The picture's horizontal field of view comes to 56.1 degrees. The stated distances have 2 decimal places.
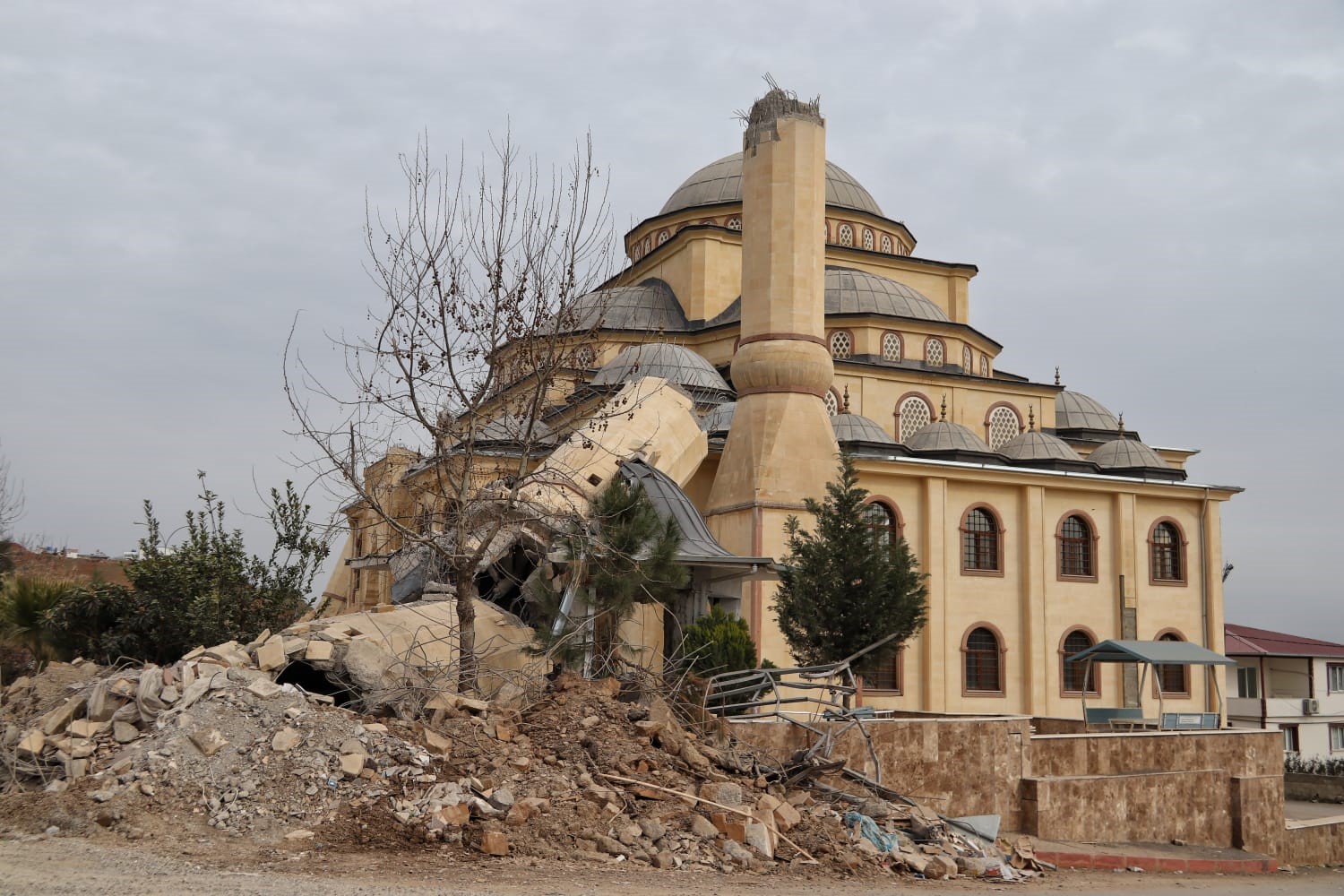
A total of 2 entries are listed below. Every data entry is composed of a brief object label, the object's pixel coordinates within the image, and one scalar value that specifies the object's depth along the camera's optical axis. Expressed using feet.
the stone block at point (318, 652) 34.35
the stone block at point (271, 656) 33.86
